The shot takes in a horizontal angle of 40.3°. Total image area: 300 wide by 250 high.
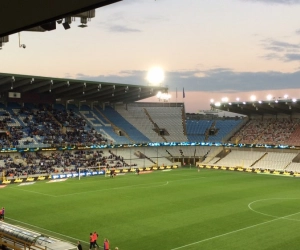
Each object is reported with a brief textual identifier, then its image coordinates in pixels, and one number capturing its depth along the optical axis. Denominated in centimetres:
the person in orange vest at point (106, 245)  2150
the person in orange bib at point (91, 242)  2265
